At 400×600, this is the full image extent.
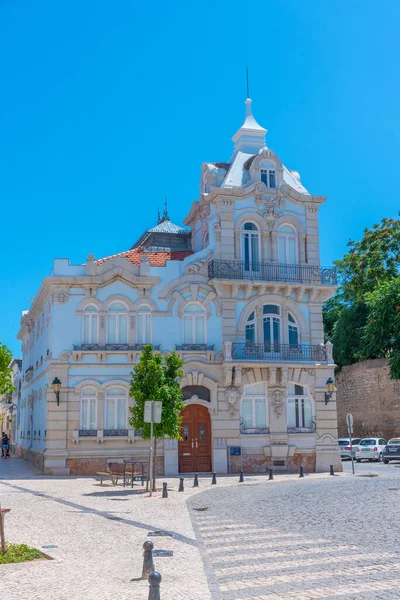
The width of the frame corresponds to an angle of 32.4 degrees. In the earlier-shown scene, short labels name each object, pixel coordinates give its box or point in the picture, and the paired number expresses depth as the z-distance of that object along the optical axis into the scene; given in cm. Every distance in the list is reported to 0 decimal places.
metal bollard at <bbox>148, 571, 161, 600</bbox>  643
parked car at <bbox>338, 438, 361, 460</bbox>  4275
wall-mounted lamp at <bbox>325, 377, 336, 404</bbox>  2994
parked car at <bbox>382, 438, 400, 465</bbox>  3684
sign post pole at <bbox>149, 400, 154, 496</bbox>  2084
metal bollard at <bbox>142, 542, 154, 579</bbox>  848
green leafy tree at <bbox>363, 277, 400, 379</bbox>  4409
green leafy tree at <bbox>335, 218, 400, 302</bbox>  5050
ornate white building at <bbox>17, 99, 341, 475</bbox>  2852
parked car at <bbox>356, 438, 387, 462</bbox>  4088
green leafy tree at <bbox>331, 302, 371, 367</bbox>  5391
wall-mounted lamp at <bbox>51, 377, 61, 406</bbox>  2784
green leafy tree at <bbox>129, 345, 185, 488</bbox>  2245
